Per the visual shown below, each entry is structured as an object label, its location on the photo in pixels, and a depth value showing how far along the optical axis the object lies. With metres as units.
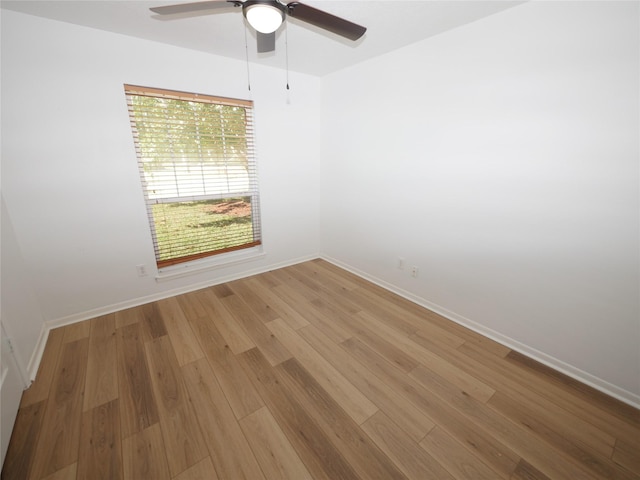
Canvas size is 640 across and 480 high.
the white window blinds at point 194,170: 2.30
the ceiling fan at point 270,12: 1.26
